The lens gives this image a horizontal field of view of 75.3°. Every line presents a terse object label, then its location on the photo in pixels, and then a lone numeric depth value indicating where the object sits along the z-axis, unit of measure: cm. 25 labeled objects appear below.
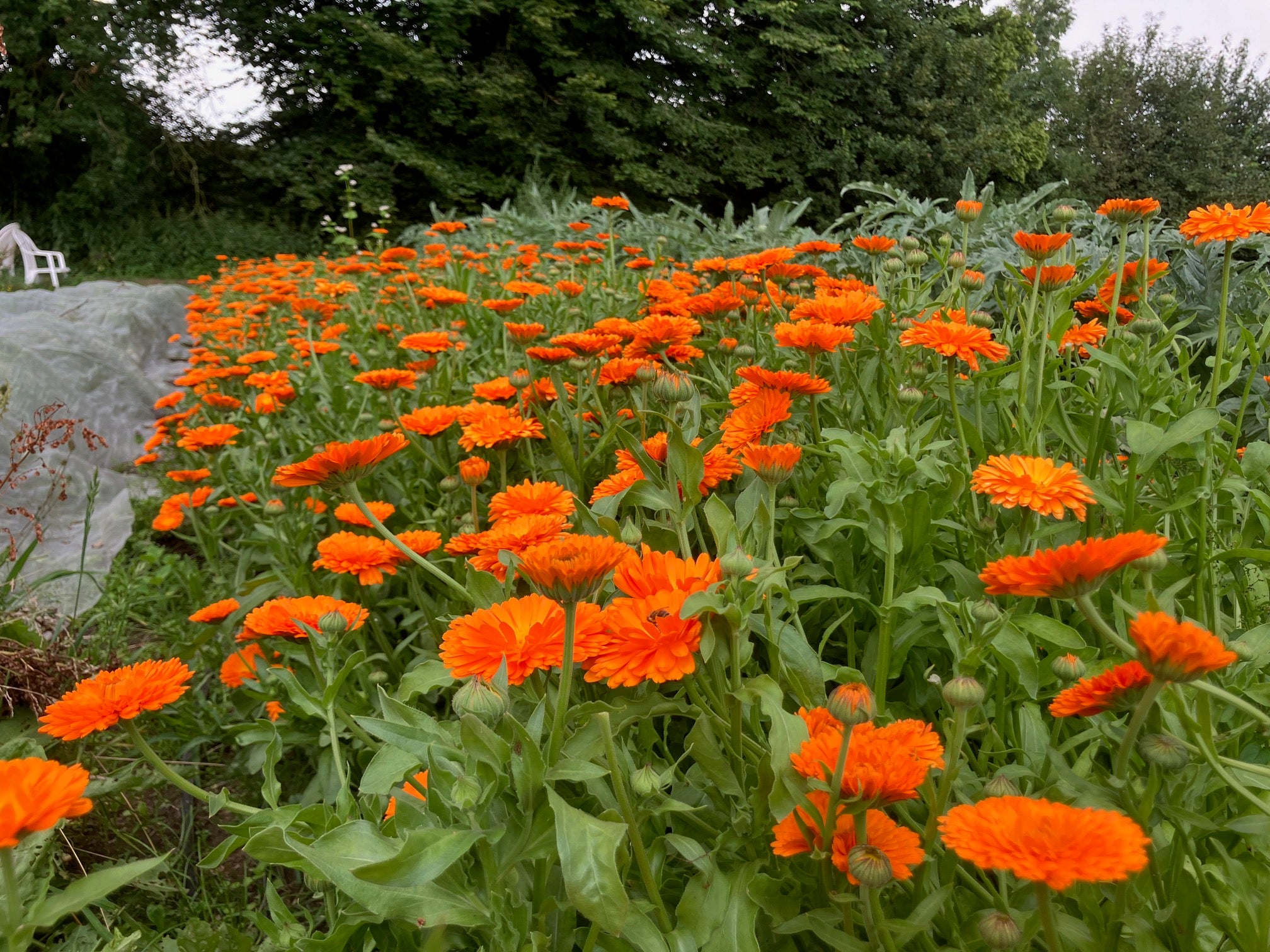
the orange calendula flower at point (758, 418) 109
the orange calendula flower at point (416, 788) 78
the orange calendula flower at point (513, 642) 76
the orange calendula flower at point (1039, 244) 123
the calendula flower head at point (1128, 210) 129
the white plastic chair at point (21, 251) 839
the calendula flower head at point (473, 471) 133
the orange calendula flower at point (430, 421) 153
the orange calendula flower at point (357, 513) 141
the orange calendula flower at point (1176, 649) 52
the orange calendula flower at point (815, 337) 124
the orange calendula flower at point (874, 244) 176
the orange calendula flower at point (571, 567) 65
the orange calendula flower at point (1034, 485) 83
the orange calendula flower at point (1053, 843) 48
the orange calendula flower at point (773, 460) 92
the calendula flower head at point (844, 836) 63
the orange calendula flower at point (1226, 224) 108
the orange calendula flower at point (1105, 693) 61
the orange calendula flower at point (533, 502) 112
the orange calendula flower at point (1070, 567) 60
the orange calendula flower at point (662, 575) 75
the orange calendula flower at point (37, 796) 55
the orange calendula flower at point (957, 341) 112
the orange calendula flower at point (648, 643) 70
